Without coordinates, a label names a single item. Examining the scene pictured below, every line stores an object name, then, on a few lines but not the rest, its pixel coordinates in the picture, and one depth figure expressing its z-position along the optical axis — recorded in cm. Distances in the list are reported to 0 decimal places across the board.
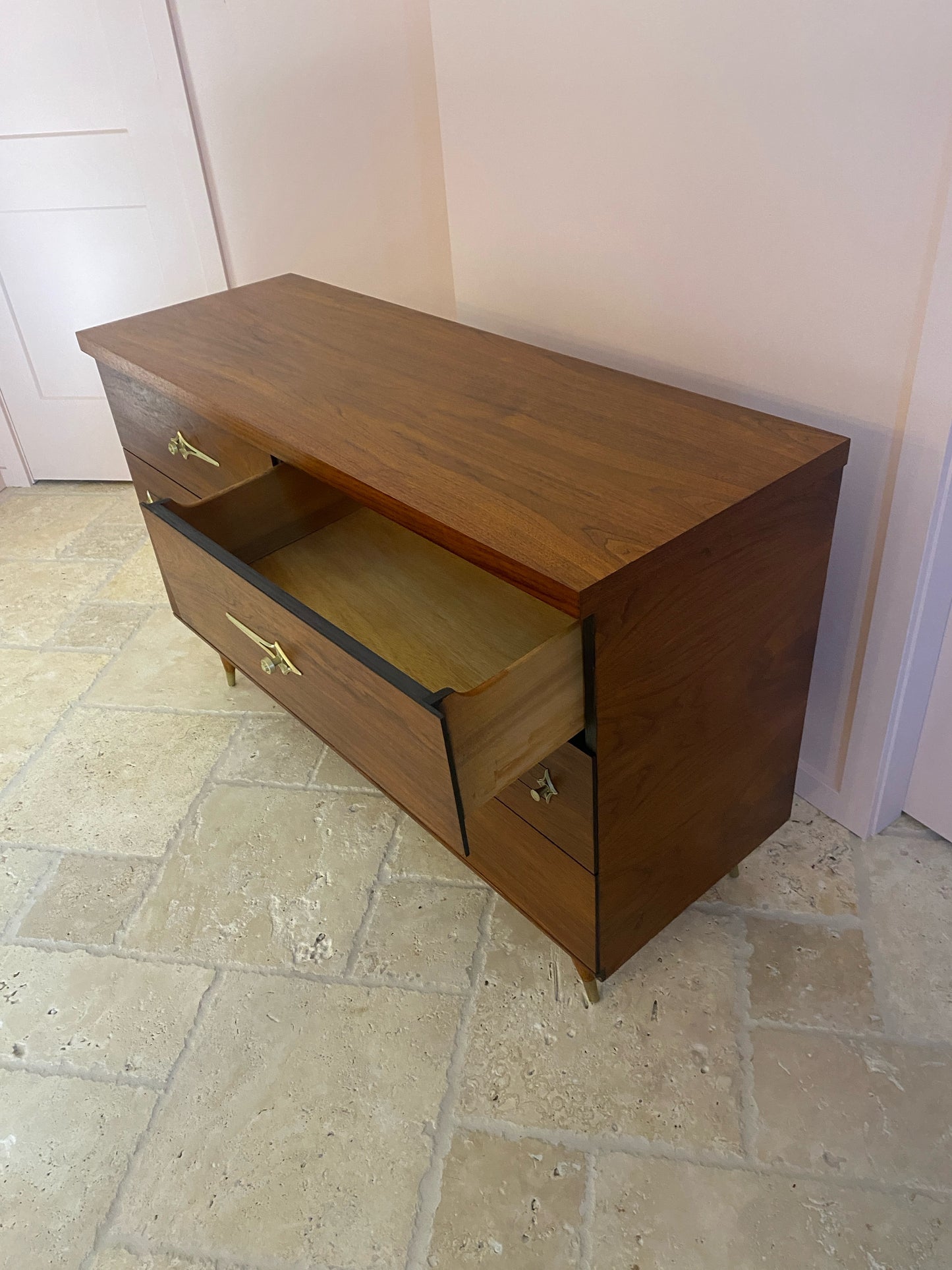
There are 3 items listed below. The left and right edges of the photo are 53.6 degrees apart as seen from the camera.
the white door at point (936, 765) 127
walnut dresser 89
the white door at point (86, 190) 198
